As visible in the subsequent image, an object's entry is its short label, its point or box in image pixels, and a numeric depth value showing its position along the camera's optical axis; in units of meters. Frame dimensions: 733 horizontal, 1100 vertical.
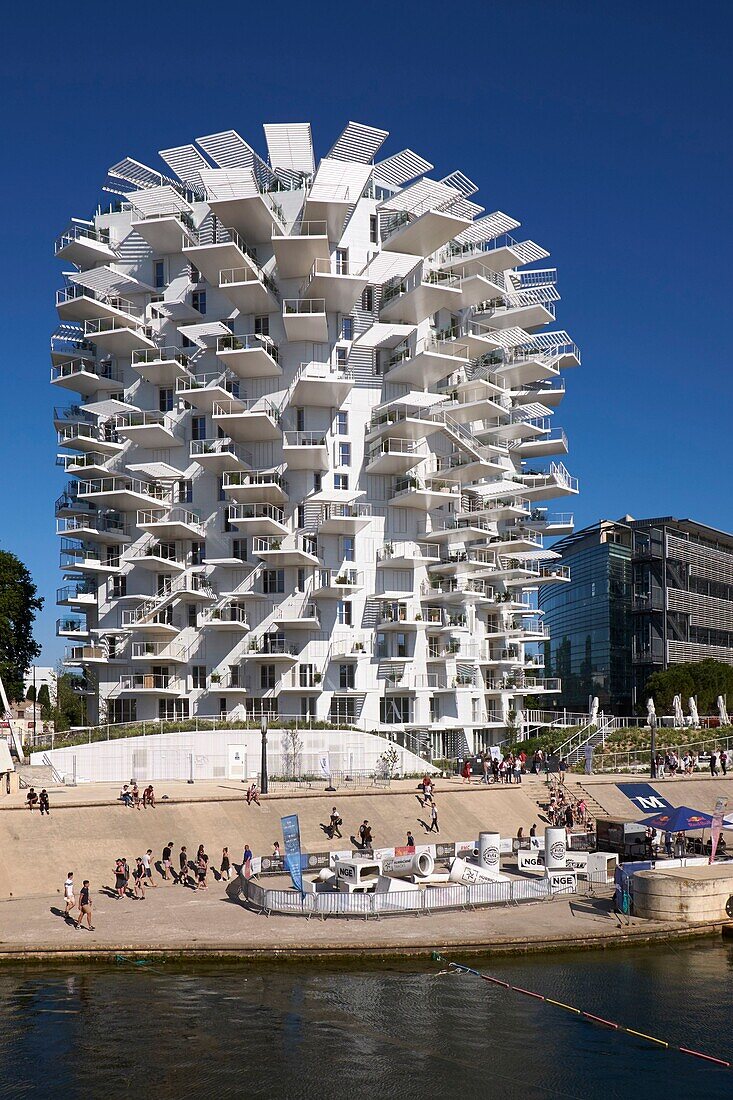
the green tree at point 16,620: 72.12
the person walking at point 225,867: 38.84
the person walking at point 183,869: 37.94
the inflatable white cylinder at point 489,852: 38.09
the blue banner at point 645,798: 39.28
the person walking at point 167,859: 38.19
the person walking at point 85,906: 31.66
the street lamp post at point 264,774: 45.78
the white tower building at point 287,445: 64.06
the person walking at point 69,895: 32.56
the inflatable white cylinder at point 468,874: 35.84
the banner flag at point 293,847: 33.75
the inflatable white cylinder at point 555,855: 37.47
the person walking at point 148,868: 37.41
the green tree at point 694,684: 80.06
